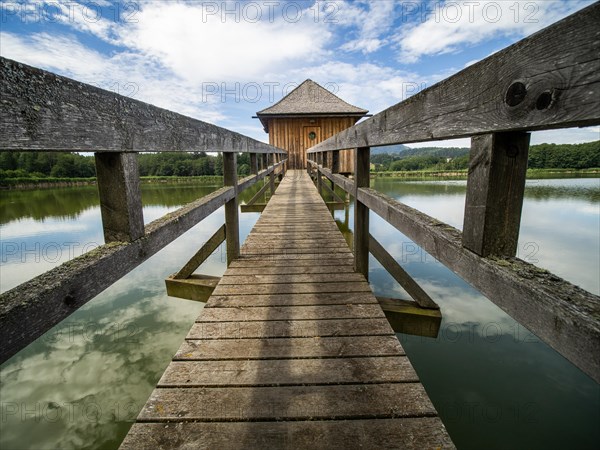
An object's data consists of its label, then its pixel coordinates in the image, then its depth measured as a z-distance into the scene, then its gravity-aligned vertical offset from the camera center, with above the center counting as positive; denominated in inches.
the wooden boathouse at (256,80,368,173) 656.4 +98.3
